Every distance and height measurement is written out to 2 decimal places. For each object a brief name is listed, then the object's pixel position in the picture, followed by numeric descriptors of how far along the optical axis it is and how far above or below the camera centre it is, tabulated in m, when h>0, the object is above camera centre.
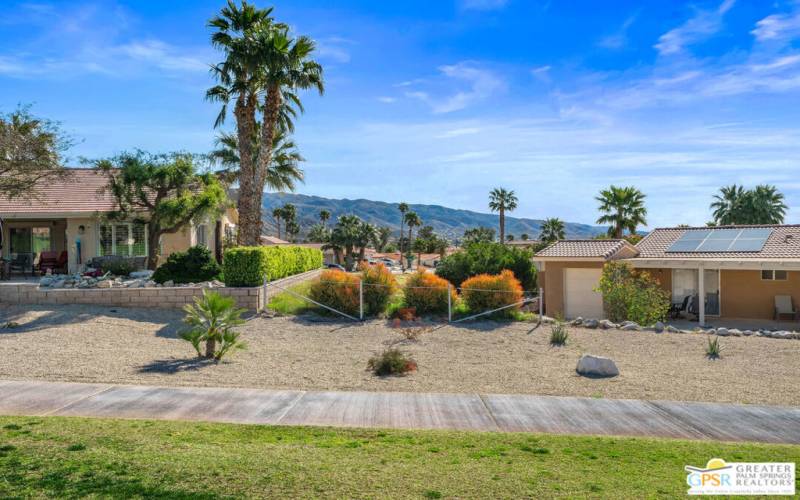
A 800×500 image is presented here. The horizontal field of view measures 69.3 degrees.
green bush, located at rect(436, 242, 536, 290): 21.91 -0.41
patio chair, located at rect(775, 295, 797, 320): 21.11 -2.17
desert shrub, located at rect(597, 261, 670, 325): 17.39 -1.49
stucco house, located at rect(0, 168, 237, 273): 24.67 +1.43
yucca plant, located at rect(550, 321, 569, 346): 13.93 -2.05
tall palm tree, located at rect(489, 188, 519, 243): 76.06 +6.82
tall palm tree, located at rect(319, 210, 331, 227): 107.00 +7.37
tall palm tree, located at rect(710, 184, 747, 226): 48.62 +3.75
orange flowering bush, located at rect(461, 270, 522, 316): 16.48 -1.14
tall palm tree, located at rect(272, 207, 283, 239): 105.69 +7.83
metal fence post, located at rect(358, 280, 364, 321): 16.25 -1.27
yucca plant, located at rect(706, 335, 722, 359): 12.86 -2.27
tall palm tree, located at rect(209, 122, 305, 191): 31.47 +5.16
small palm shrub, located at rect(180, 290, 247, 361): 11.34 -1.36
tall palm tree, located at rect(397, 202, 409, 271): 106.44 +8.51
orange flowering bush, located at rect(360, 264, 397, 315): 16.77 -1.04
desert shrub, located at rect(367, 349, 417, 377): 10.58 -2.03
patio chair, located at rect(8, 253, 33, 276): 24.73 -0.14
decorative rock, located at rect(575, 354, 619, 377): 10.80 -2.18
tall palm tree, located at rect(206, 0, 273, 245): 22.92 +7.07
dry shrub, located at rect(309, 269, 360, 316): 16.61 -1.05
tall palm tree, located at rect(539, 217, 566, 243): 78.06 +3.02
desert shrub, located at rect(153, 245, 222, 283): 18.12 -0.33
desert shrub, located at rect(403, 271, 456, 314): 16.73 -1.21
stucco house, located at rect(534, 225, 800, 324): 21.47 -0.67
